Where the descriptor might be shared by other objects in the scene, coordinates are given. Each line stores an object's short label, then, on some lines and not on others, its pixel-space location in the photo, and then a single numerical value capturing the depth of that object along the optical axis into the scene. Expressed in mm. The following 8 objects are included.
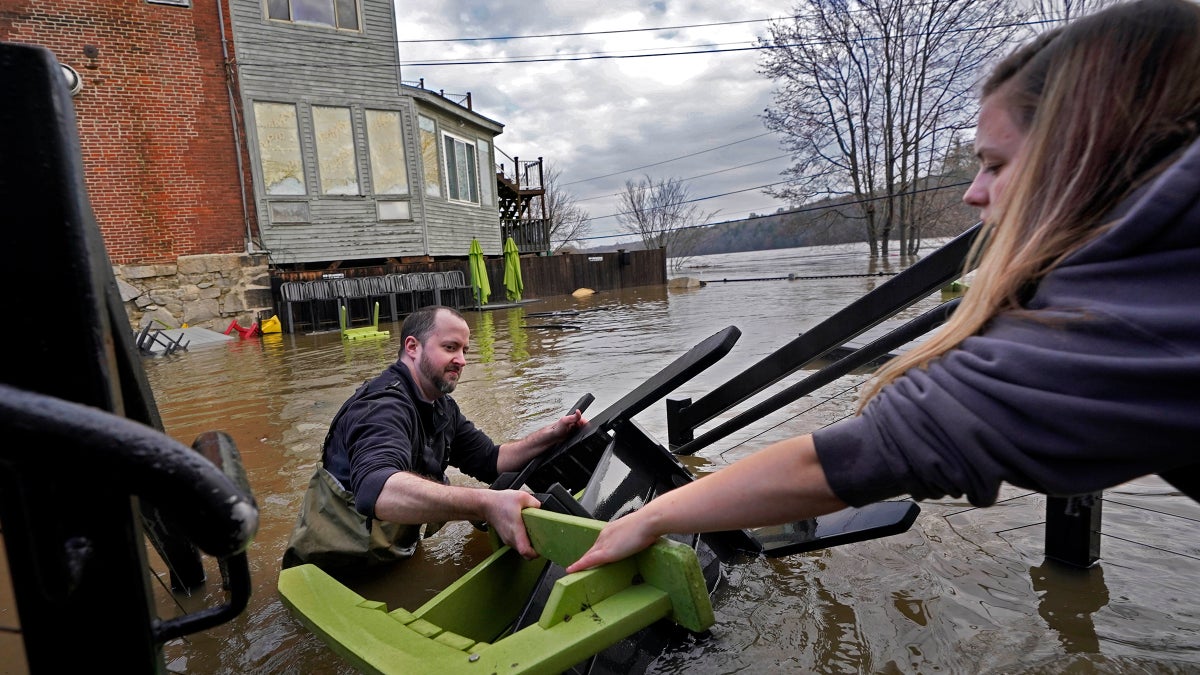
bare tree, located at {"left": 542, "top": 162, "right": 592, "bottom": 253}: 54531
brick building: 12430
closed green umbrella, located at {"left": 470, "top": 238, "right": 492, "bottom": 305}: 16234
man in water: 2090
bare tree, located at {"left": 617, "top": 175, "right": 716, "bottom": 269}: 51219
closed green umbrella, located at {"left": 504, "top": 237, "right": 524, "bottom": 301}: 17672
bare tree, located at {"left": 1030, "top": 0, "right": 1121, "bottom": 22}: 15770
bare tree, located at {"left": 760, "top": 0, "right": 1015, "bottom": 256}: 25781
